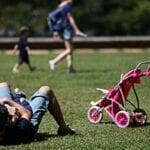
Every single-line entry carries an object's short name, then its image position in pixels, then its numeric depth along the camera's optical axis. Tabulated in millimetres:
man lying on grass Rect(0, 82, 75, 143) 14047
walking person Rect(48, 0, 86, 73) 31873
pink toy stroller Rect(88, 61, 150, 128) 16962
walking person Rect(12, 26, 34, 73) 35441
